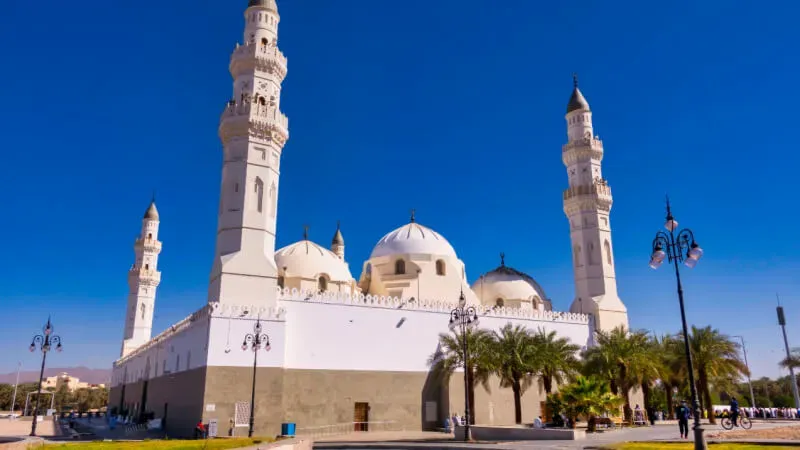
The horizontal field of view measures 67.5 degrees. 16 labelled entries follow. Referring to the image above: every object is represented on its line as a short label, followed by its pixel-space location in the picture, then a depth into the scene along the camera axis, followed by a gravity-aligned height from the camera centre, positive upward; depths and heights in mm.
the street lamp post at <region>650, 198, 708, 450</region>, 14306 +3463
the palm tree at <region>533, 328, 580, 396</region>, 31422 +2027
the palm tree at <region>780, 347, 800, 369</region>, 44219 +2682
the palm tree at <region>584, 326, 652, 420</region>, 31250 +1903
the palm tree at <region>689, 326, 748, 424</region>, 31219 +2070
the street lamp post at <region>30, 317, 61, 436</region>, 22984 +2067
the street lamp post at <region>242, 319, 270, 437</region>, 24156 +2296
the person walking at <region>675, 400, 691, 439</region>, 19383 -565
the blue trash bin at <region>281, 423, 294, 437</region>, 24344 -1234
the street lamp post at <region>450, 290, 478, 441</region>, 22062 +3570
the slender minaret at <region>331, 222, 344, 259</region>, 53250 +13203
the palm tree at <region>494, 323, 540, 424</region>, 30703 +1906
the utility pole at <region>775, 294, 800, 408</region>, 42550 +4347
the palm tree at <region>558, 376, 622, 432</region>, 23375 -33
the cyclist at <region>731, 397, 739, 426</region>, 22000 -411
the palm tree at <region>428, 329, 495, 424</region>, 30625 +2060
